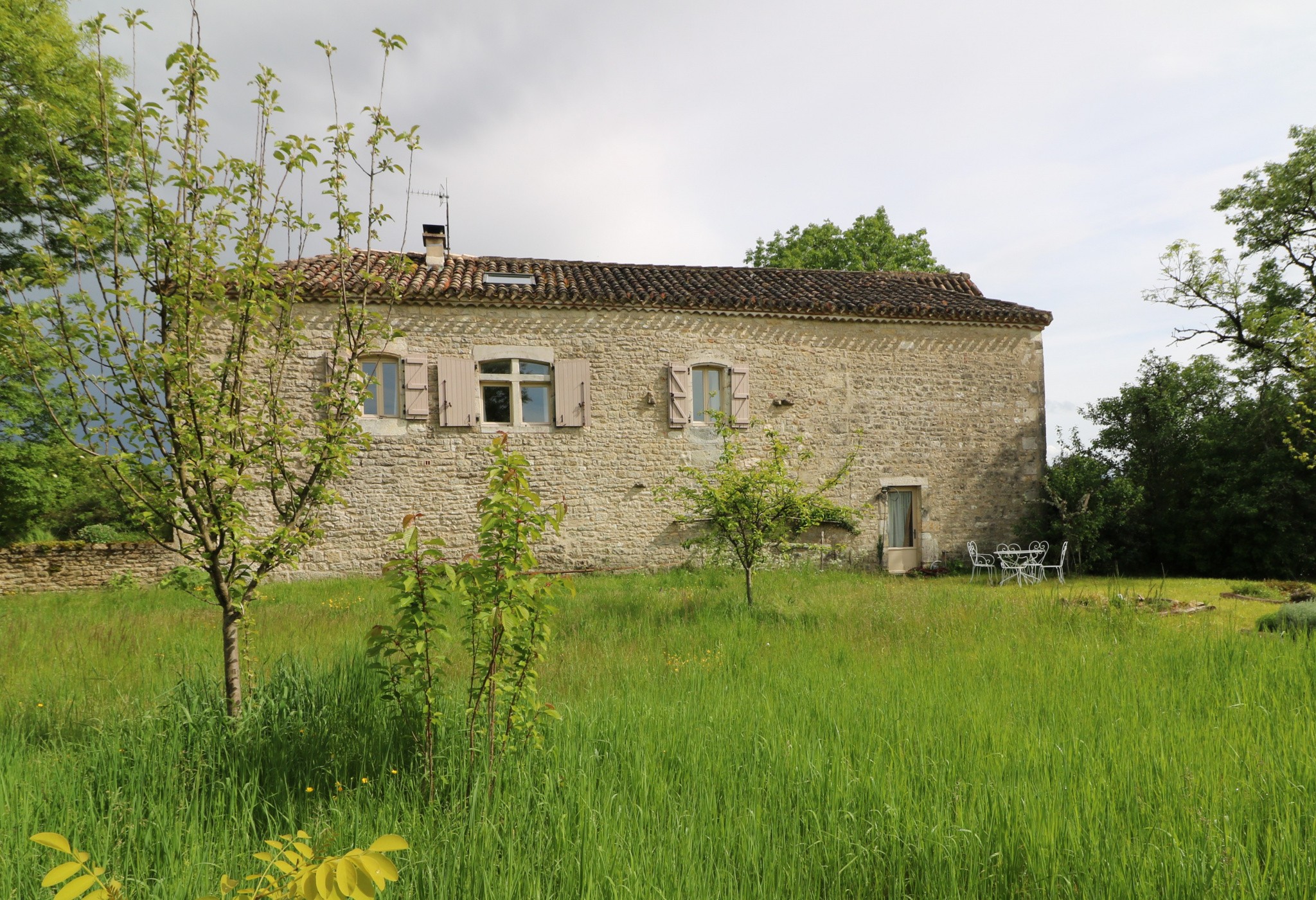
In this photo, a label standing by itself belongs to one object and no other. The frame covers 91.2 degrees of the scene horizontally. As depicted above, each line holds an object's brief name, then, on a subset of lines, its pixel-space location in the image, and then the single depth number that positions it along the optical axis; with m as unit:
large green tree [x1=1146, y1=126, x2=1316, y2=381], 14.27
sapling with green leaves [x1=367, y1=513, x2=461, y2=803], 2.85
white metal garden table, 11.14
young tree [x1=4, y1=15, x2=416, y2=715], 3.25
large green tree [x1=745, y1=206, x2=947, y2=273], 22.70
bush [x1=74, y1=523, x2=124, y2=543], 15.63
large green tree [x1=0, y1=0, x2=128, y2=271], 11.77
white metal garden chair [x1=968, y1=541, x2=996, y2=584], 11.66
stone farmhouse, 11.88
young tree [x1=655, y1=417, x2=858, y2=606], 7.91
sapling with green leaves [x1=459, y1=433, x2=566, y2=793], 2.81
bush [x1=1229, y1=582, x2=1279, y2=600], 9.57
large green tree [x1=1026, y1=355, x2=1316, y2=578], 11.97
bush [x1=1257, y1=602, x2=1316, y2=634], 6.04
